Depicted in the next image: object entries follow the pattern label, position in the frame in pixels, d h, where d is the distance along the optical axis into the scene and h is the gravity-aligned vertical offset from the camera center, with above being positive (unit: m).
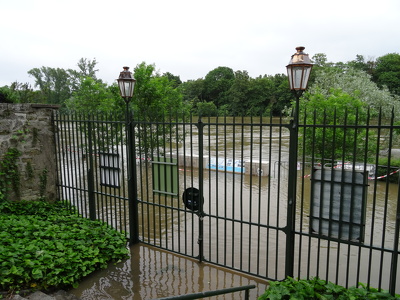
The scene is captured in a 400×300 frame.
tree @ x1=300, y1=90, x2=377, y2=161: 10.10 -0.22
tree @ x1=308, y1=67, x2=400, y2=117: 16.17 +1.40
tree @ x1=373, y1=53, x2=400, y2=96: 40.37 +6.01
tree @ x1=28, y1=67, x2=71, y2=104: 50.62 +6.30
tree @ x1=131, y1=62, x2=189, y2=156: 12.40 +0.84
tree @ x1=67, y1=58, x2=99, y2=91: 41.18 +6.29
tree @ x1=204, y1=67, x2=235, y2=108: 65.56 +6.99
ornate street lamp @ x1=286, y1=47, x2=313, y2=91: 3.49 +0.50
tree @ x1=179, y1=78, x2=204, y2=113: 60.08 +4.99
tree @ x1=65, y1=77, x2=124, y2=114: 14.48 +0.85
